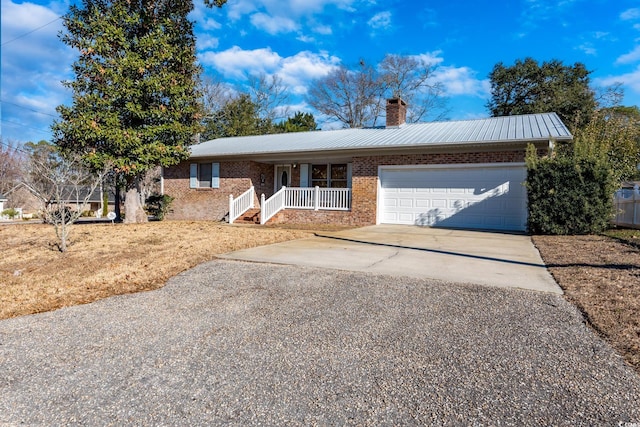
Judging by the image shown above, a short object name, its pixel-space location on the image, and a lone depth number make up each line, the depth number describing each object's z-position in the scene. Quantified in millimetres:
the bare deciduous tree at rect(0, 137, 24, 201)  33094
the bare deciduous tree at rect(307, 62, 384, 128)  31016
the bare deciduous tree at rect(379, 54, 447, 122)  30266
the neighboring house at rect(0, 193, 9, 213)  30625
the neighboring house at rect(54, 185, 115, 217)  38050
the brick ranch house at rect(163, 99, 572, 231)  12031
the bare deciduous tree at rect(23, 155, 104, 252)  7398
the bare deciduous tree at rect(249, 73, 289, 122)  32938
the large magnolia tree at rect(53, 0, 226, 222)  13102
